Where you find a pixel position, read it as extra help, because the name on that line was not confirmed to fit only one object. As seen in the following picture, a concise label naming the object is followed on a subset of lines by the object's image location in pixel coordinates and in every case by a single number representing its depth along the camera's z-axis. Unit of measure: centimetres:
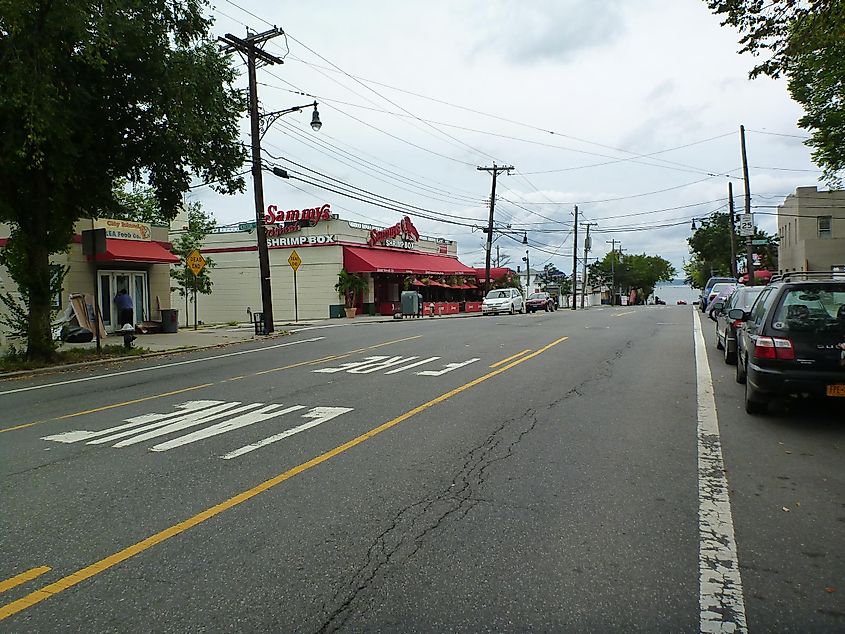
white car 4216
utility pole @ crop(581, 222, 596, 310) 7250
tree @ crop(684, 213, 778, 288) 7256
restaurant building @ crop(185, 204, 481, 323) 3975
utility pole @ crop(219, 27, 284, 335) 2388
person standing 2225
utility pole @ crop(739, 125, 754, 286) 3709
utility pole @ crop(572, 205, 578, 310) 6728
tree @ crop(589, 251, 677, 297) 11781
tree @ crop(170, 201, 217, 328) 3572
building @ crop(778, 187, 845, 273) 4231
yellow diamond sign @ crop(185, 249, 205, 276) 2300
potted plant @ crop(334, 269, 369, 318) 3888
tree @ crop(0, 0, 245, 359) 1213
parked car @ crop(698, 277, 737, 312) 3827
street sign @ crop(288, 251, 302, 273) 2743
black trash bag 1995
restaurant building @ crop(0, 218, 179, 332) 2327
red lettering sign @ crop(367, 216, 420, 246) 4250
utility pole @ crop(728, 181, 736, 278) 4562
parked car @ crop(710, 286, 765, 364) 1286
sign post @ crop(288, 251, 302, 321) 2743
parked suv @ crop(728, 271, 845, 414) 731
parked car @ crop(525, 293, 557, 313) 4800
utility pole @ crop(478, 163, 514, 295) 4816
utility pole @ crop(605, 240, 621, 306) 9127
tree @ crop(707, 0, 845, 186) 843
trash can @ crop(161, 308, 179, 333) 2519
